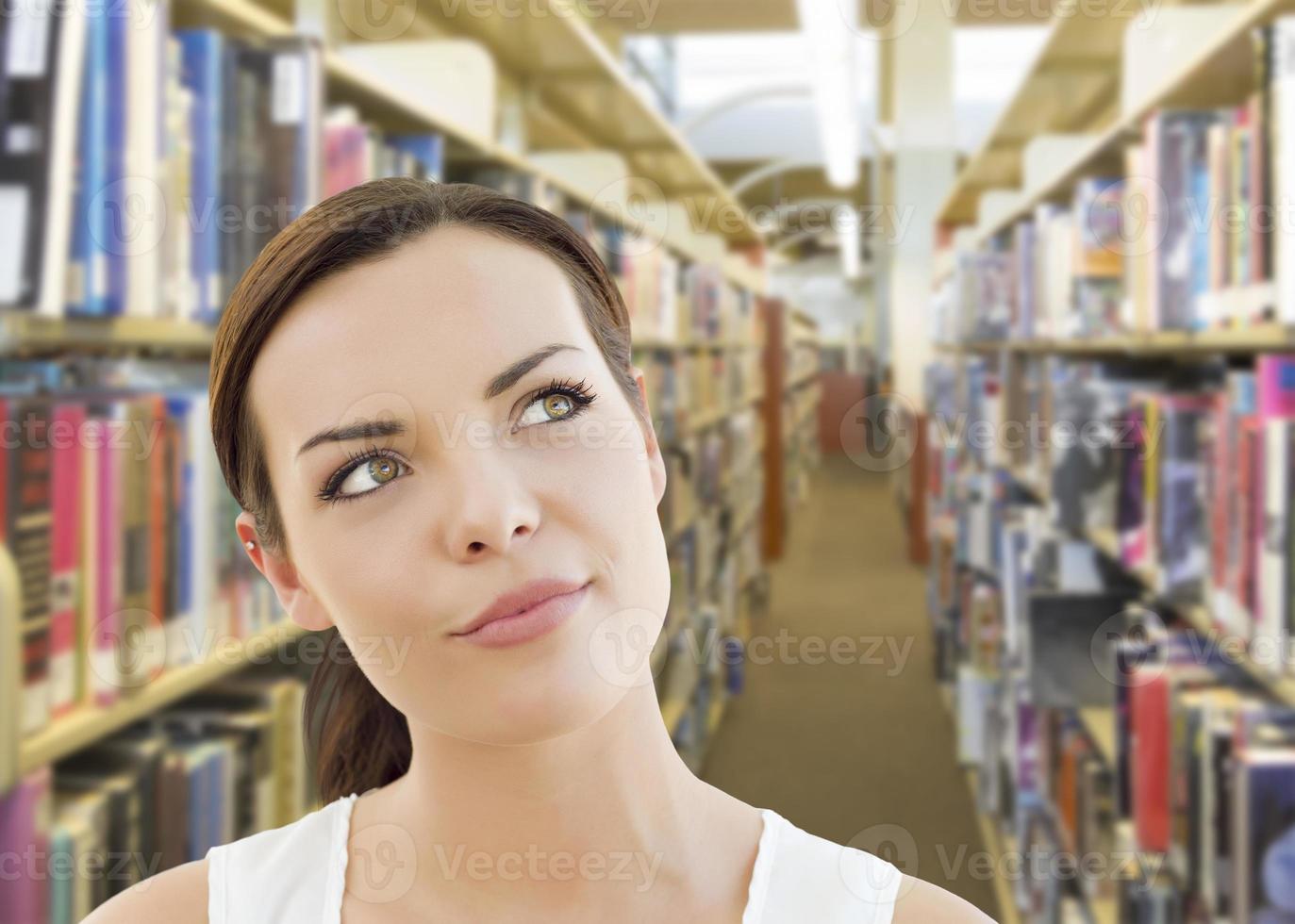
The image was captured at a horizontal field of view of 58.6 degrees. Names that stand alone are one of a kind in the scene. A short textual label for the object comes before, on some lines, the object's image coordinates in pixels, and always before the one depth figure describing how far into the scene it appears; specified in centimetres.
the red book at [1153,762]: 185
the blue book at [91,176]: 120
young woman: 69
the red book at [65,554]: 119
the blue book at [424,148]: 206
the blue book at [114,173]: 122
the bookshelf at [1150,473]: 150
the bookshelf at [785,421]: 813
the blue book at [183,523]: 139
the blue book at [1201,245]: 175
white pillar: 755
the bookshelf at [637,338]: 125
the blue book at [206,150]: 139
